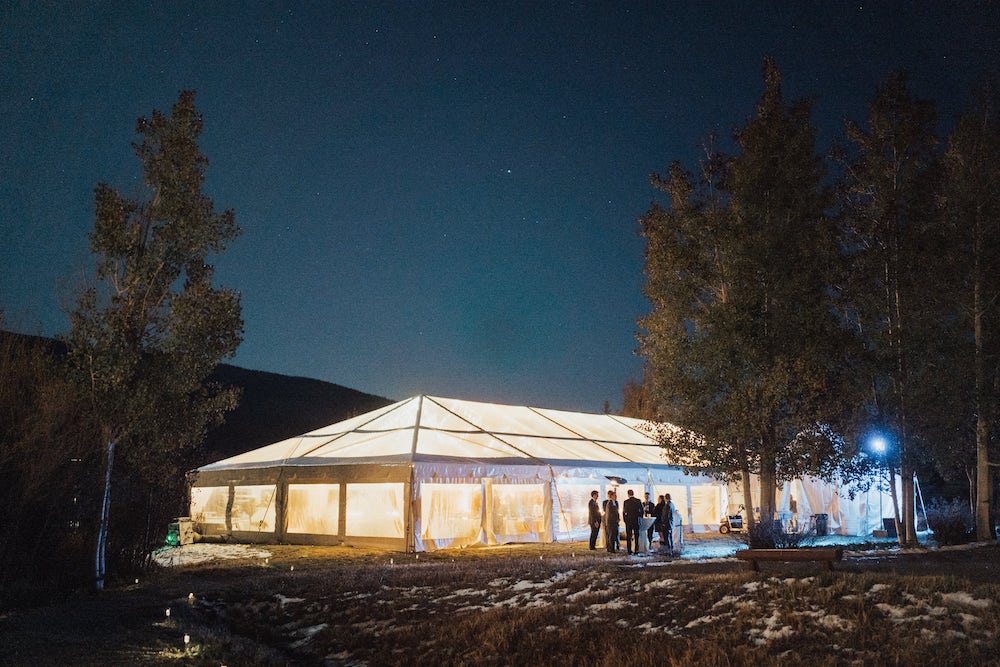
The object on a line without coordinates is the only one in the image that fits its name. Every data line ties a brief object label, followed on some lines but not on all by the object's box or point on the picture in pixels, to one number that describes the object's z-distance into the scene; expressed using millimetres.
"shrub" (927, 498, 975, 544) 16109
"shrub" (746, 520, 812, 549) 14328
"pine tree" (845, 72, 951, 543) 16734
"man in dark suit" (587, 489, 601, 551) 17855
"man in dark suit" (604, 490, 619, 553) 16969
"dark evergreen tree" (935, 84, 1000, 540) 16516
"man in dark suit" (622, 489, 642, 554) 16672
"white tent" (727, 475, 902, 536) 24250
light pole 17047
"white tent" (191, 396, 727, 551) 18609
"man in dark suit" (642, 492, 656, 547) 17344
